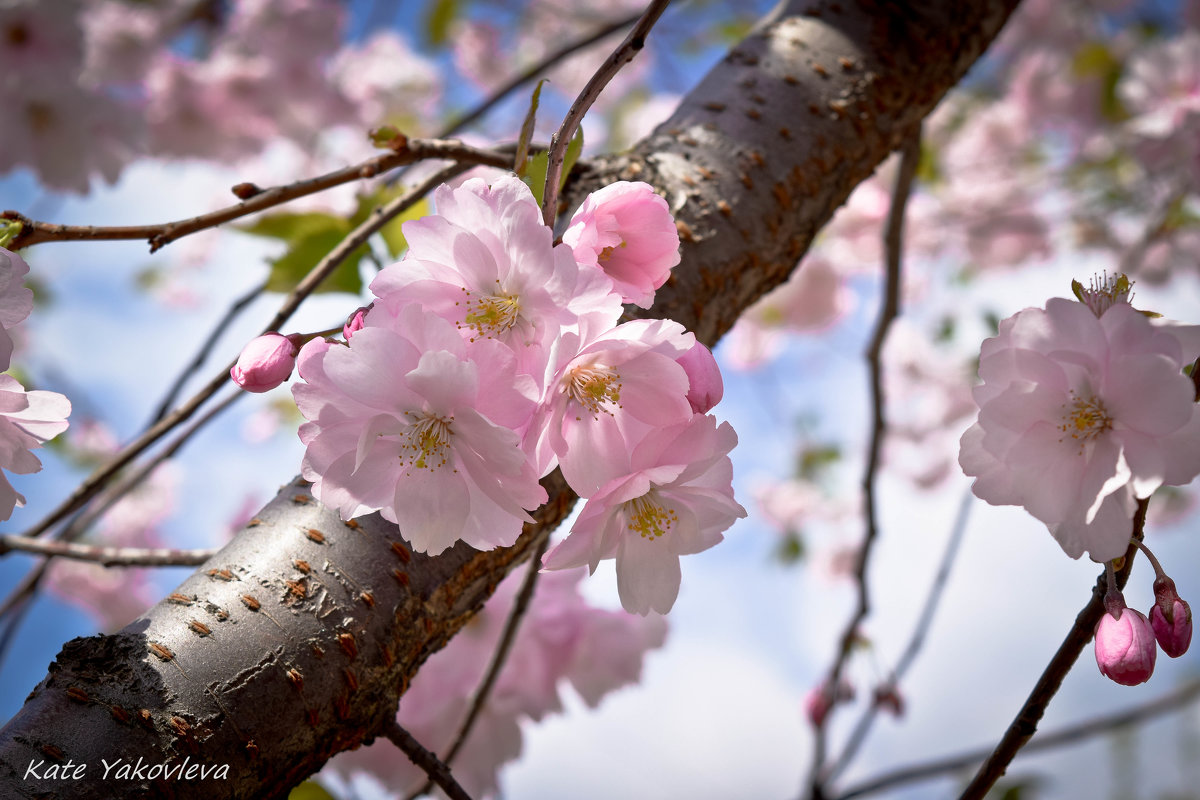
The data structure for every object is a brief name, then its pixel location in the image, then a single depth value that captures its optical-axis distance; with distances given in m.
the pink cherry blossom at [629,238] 0.56
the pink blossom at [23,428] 0.56
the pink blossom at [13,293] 0.56
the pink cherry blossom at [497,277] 0.55
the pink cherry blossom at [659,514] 0.56
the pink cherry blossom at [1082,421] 0.55
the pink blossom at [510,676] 0.77
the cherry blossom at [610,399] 0.55
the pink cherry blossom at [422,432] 0.54
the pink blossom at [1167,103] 1.26
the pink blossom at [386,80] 2.84
